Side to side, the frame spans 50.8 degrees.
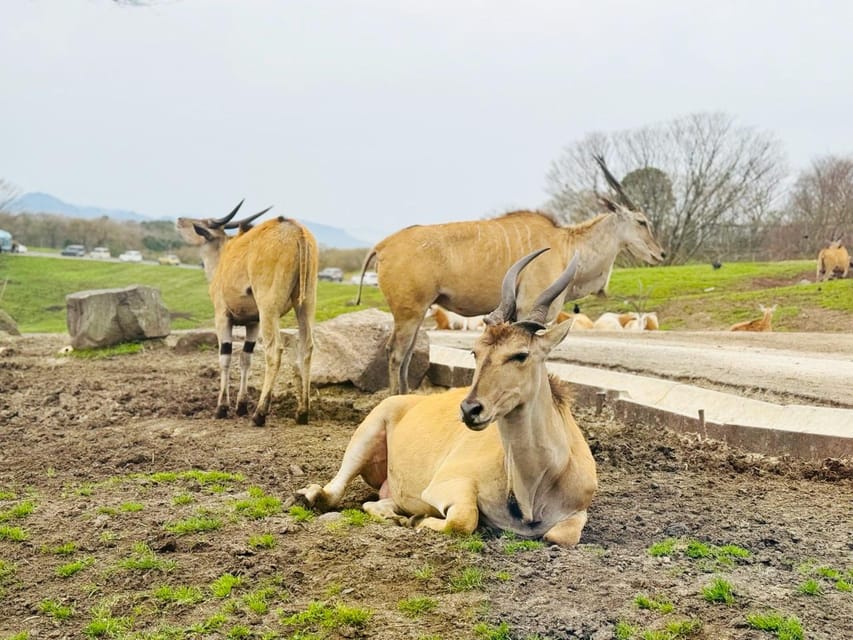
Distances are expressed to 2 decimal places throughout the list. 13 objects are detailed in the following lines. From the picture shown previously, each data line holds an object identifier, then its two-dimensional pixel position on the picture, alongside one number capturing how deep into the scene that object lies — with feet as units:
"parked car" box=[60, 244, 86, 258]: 158.71
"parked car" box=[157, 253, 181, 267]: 158.20
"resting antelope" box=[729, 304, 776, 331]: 52.85
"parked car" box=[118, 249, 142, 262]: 159.98
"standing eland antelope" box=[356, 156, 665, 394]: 28.96
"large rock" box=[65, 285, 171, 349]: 49.39
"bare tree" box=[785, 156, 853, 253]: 134.51
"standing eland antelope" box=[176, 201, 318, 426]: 28.22
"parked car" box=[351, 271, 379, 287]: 130.52
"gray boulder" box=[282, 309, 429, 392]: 32.78
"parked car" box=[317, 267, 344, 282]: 154.30
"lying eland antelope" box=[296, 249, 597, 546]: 14.47
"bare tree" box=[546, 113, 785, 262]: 127.85
